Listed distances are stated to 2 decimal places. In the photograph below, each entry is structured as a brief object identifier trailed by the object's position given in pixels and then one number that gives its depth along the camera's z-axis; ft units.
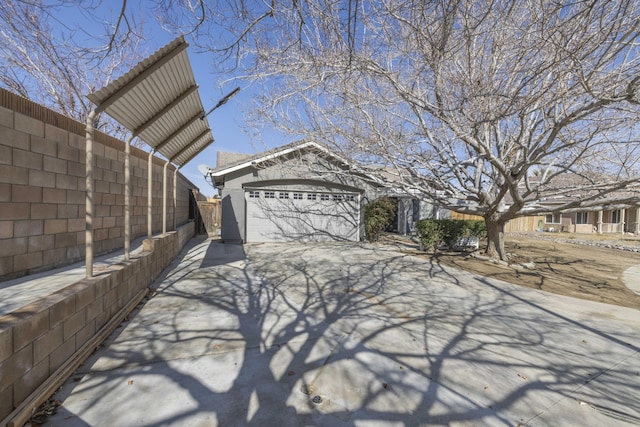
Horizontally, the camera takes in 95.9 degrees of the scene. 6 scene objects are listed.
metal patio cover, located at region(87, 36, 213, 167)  10.24
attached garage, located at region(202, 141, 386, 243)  37.88
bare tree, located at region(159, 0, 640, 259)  12.66
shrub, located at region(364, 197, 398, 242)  40.91
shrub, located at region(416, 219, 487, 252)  33.12
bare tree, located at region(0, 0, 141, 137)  11.86
